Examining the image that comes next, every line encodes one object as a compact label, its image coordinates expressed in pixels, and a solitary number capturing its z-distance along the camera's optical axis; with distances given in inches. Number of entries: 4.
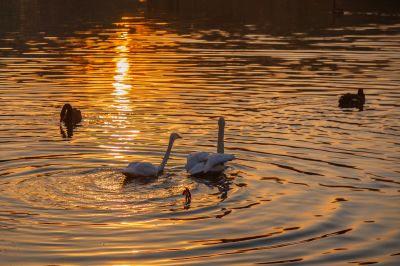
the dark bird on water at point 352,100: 1240.3
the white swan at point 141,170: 852.0
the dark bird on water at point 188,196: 777.6
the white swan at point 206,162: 877.2
